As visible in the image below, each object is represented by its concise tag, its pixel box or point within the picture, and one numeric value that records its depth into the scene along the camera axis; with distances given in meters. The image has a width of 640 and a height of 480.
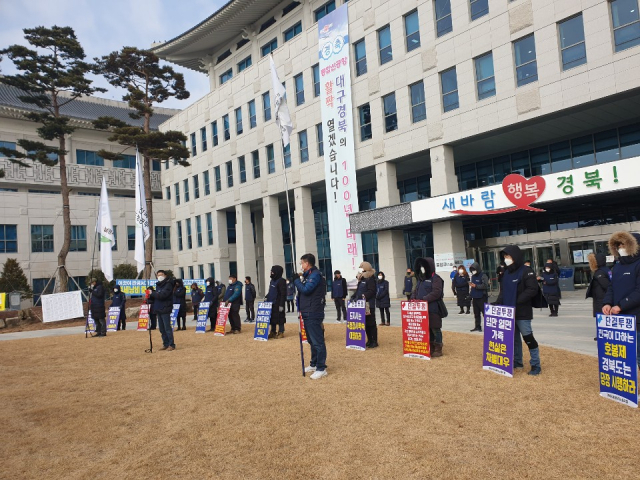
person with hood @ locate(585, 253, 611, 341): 9.12
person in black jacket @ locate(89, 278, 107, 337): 17.91
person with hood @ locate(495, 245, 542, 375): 7.35
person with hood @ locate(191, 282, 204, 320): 22.08
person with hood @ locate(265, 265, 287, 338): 13.91
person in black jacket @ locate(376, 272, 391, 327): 15.91
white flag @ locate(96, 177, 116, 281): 24.89
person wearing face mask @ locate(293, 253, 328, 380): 8.31
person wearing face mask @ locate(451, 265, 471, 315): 17.74
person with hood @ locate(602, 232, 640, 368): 6.00
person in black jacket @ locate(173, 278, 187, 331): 17.62
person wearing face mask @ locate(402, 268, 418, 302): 19.60
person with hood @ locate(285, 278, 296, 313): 24.17
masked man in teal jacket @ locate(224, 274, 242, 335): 16.16
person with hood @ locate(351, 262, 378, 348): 11.34
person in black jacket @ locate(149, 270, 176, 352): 12.29
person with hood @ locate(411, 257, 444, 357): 9.52
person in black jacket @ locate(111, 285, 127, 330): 21.32
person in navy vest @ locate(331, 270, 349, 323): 18.41
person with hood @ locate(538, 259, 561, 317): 15.58
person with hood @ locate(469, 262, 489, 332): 12.96
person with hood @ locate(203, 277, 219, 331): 17.92
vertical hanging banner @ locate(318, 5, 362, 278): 29.48
